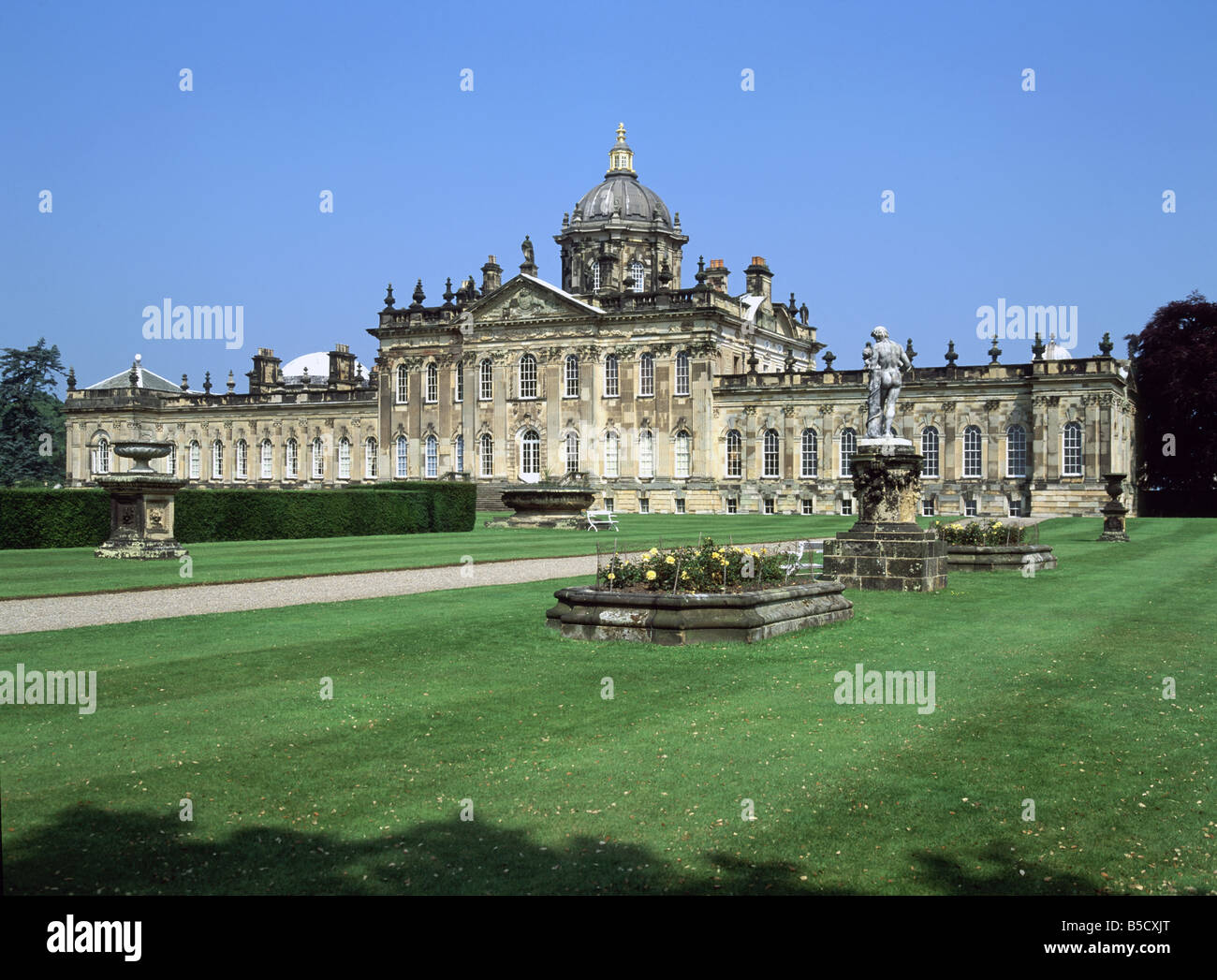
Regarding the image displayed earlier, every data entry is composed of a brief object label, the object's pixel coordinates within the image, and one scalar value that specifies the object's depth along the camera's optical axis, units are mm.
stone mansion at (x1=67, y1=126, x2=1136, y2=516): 57688
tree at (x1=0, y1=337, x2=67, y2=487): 82438
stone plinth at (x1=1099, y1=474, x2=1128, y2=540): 34250
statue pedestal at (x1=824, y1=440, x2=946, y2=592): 18375
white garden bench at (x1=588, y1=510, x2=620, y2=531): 41438
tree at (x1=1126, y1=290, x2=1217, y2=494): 60125
